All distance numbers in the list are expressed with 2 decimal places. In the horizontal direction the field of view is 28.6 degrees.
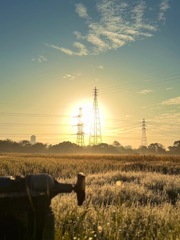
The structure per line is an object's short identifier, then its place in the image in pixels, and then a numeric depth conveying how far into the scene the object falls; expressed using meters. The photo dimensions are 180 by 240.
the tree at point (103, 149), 148.25
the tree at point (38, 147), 136.75
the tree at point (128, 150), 167.77
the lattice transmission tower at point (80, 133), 89.31
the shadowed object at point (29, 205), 2.24
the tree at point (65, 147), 145.29
